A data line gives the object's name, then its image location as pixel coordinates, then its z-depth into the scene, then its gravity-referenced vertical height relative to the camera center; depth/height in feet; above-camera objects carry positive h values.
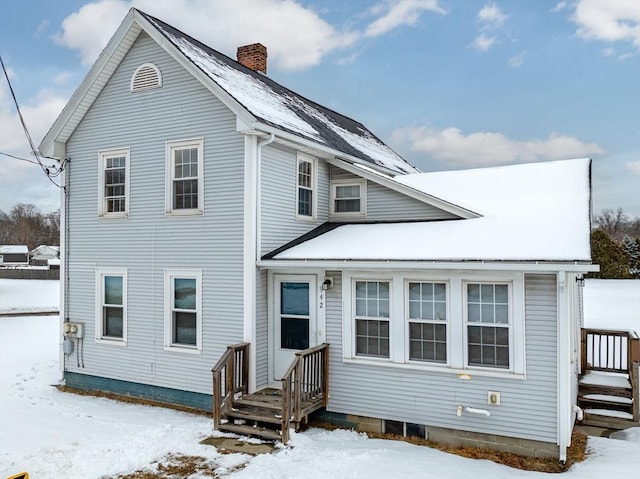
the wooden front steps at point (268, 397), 25.39 -8.35
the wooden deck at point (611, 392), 27.89 -8.91
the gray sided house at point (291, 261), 24.38 -0.58
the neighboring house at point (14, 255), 261.24 -1.69
